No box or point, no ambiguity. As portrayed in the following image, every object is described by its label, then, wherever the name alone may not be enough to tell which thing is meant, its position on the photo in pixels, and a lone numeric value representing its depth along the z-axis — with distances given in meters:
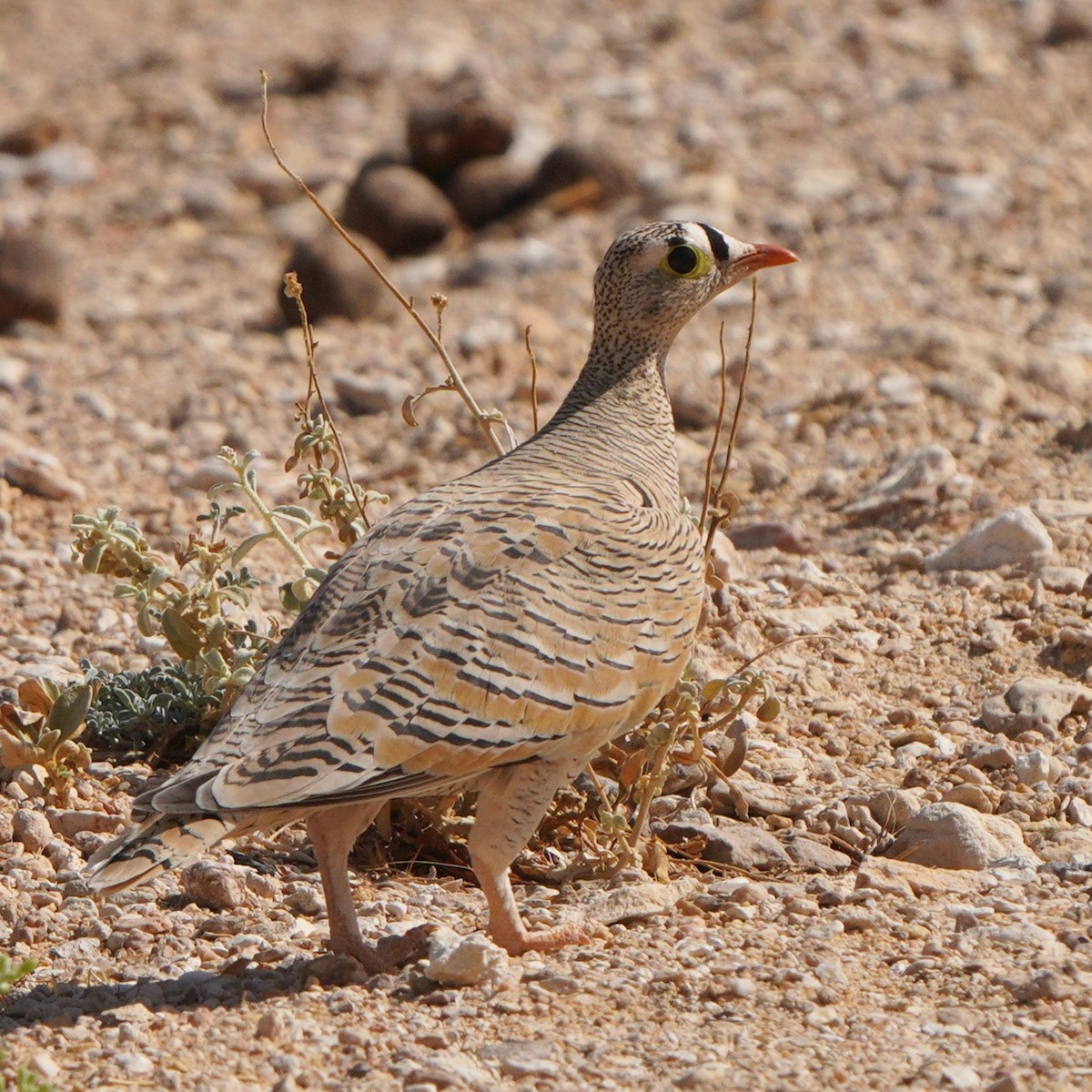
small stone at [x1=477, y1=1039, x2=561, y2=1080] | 8.13
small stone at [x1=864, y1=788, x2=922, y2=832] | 11.02
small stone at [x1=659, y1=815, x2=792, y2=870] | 10.70
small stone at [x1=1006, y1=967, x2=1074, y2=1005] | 8.66
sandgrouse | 8.47
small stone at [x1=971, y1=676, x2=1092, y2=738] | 12.05
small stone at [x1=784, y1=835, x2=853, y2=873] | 10.67
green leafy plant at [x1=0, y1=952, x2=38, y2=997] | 7.37
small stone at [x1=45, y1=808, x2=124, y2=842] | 11.02
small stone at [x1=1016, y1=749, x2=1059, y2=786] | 11.41
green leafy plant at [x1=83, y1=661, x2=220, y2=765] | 12.02
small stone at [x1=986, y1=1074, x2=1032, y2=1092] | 7.71
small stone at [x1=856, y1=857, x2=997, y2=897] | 10.16
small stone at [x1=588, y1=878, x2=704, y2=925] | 9.94
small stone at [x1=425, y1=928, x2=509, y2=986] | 8.92
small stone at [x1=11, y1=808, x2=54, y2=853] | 10.76
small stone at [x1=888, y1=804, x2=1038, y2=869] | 10.59
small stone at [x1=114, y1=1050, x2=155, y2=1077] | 8.20
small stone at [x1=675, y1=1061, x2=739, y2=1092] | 7.95
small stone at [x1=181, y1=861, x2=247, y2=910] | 10.20
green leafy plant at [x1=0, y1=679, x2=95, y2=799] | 11.24
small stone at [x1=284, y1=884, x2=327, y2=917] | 10.35
